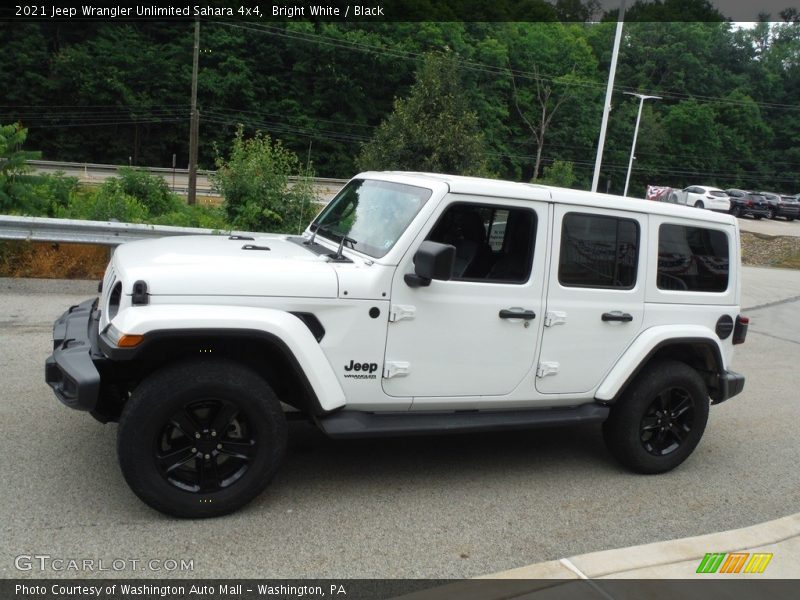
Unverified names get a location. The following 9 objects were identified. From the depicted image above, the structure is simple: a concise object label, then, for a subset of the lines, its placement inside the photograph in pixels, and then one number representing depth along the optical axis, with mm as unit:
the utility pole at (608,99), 19591
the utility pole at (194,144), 35781
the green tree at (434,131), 15453
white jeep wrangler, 3807
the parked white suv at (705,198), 42094
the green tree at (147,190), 15688
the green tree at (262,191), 12109
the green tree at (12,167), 10430
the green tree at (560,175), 32438
